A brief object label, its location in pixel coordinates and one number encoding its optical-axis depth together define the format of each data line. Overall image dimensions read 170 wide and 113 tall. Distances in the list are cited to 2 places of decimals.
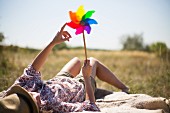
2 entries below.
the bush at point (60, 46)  18.88
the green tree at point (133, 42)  48.50
